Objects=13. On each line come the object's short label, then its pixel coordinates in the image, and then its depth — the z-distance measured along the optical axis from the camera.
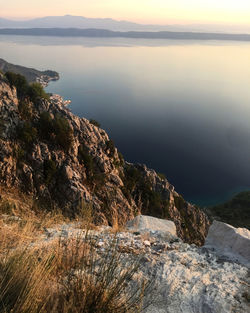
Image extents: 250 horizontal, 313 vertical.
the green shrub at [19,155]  18.77
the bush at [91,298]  2.67
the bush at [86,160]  24.81
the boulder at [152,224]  8.60
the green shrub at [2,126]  18.93
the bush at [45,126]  21.94
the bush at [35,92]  23.54
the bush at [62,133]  22.61
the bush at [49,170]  19.87
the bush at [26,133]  19.75
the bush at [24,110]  21.41
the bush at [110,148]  29.51
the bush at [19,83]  23.44
